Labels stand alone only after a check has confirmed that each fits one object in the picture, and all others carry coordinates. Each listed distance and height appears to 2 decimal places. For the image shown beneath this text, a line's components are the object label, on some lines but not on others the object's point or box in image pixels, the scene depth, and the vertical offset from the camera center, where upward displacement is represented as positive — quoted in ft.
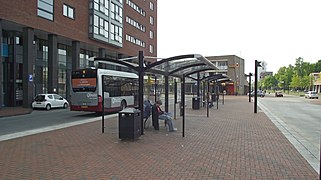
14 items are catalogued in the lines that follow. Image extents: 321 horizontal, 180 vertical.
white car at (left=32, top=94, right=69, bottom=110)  79.15 -3.27
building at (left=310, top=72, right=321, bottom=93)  325.66 +9.59
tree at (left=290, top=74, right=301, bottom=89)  328.99 +9.66
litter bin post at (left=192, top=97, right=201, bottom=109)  74.38 -3.16
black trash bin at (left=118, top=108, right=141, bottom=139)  29.40 -3.33
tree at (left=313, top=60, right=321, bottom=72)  393.00 +31.45
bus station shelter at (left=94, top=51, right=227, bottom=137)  33.88 +3.23
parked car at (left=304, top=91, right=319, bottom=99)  190.90 -2.71
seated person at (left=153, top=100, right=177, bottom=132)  36.49 -3.20
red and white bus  59.57 -0.07
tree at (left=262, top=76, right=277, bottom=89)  452.76 +13.13
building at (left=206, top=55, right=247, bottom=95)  264.72 +19.78
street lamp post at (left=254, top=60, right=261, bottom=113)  67.43 +2.17
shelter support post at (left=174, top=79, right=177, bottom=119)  54.60 -0.36
